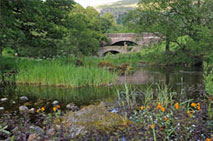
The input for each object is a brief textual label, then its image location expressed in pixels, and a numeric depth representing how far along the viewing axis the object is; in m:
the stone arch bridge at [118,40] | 36.84
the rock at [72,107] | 5.22
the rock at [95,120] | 3.67
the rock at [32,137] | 2.96
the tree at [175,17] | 16.03
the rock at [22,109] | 4.95
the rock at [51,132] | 3.08
